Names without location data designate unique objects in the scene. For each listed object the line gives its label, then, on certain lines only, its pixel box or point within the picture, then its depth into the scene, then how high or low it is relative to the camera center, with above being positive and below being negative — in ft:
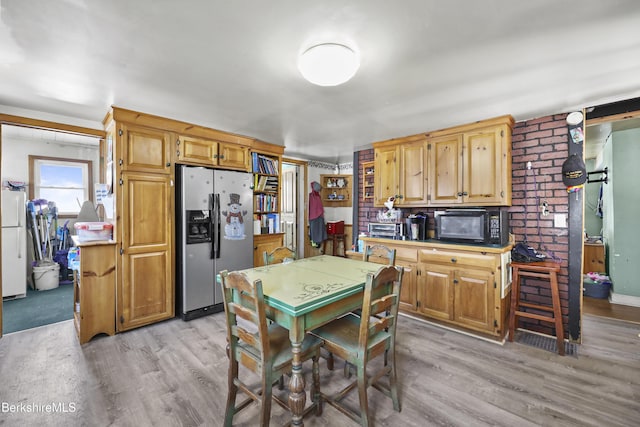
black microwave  9.23 -0.54
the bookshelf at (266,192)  13.43 +1.09
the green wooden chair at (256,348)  4.59 -2.64
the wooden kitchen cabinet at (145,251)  9.41 -1.39
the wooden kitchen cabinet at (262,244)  13.30 -1.62
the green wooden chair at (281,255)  7.98 -1.32
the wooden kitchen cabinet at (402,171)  11.47 +1.84
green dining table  4.60 -1.57
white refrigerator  12.74 -1.47
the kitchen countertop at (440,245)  8.87 -1.23
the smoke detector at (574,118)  8.82 +3.07
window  15.39 +1.92
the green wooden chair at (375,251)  8.51 -1.28
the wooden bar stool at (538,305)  8.21 -2.72
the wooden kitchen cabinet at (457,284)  8.80 -2.60
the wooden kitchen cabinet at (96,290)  8.68 -2.56
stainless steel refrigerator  10.49 -0.86
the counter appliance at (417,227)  11.40 -0.66
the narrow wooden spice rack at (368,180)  14.38 +1.73
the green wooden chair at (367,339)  5.05 -2.64
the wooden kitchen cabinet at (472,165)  9.48 +1.78
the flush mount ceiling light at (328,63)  5.51 +3.16
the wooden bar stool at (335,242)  19.17 -2.15
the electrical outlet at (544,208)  9.51 +0.10
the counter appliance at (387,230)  11.75 -0.82
